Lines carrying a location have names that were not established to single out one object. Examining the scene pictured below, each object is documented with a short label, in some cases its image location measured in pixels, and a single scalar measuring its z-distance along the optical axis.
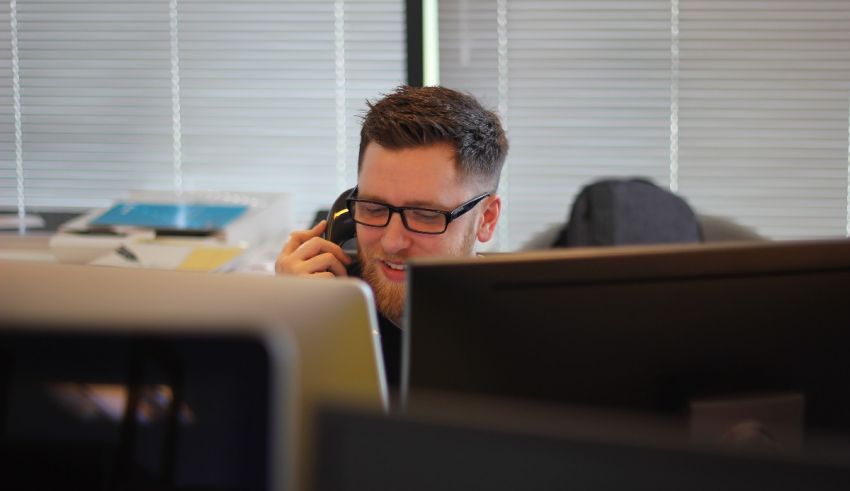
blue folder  3.23
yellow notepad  3.05
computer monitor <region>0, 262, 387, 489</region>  1.76
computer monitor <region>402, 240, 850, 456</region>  1.99
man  2.52
